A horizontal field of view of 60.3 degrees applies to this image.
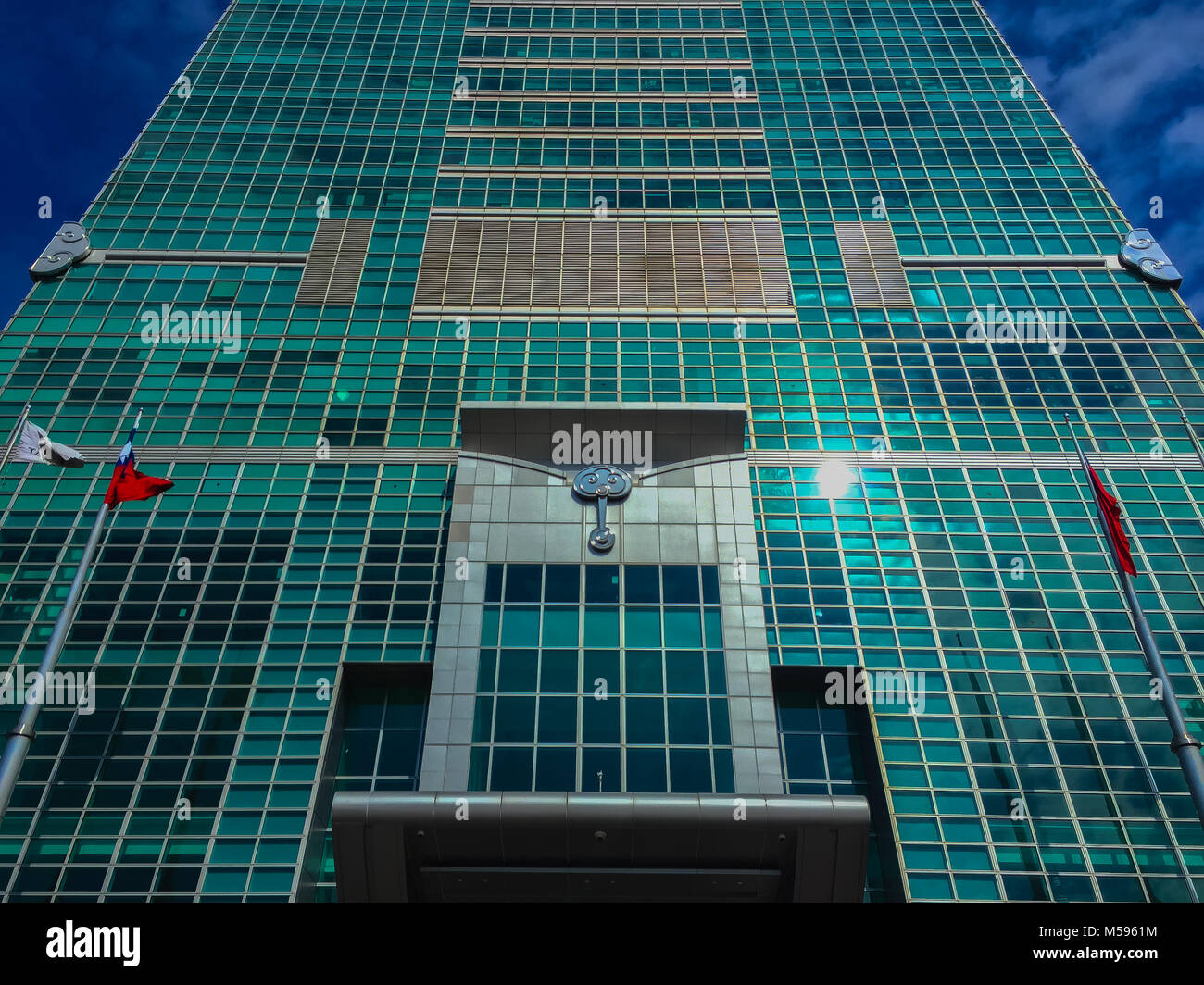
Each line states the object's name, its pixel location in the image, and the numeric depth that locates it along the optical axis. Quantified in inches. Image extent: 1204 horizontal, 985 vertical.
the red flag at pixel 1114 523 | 1015.6
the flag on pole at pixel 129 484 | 1029.8
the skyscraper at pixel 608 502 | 1127.0
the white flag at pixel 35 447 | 1041.5
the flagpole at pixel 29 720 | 781.9
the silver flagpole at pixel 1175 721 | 842.8
